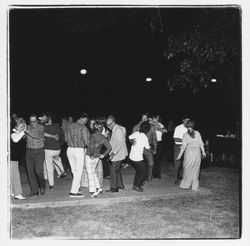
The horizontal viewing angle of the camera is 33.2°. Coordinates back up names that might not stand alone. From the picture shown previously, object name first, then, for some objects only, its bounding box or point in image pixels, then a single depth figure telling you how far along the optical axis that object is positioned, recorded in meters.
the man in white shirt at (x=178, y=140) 11.16
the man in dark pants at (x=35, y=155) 9.08
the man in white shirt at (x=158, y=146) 11.53
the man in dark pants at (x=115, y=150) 9.63
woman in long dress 10.28
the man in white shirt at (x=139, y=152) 9.76
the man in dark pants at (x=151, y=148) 10.82
